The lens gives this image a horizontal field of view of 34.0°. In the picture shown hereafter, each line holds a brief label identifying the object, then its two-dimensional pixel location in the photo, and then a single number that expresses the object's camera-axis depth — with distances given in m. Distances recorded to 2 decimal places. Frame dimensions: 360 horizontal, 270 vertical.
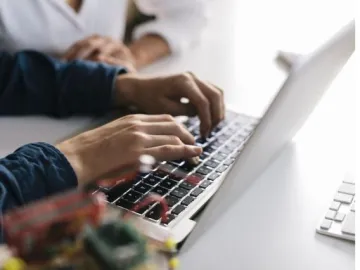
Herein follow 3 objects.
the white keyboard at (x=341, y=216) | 0.67
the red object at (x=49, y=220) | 0.36
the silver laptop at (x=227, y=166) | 0.65
